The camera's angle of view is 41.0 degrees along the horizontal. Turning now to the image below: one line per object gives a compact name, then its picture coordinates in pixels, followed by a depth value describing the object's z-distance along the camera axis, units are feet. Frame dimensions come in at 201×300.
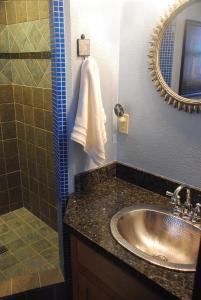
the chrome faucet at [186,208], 4.00
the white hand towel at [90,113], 4.16
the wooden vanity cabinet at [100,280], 3.30
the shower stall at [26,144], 6.13
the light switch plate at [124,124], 5.05
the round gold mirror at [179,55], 3.83
